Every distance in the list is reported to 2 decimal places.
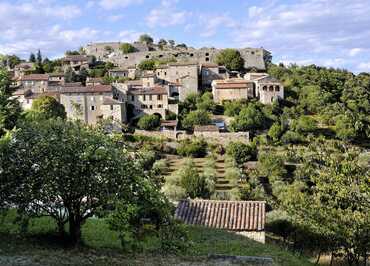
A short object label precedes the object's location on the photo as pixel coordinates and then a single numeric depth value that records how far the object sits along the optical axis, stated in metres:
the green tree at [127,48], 105.36
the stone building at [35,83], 81.61
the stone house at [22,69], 91.36
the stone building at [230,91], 78.82
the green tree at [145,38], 123.50
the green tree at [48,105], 65.00
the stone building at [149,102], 74.38
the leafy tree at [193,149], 62.94
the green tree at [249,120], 69.25
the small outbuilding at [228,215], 20.58
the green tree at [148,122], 69.88
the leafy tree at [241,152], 60.38
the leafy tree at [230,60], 96.38
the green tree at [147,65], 94.19
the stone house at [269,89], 78.94
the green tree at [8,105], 18.28
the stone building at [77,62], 95.12
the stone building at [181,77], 81.90
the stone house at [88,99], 71.88
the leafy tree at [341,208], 19.67
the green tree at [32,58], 109.85
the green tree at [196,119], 70.88
